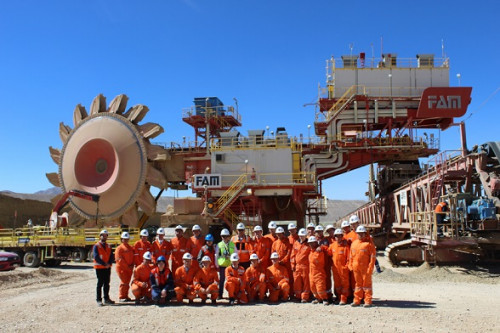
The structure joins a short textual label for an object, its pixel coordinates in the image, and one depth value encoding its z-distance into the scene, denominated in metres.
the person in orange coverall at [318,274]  9.28
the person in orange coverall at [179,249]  10.55
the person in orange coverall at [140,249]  10.20
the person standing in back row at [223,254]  9.98
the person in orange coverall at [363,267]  8.86
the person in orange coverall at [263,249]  10.19
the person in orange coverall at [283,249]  9.96
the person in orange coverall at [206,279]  9.67
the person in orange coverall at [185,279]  9.74
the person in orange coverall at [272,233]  10.45
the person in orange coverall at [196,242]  10.49
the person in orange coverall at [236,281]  9.48
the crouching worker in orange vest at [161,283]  9.54
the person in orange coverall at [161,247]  10.54
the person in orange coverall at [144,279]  9.70
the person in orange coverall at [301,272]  9.57
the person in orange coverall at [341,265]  9.19
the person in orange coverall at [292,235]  10.20
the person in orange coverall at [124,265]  9.98
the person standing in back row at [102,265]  9.80
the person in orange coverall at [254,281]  9.77
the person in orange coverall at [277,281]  9.71
